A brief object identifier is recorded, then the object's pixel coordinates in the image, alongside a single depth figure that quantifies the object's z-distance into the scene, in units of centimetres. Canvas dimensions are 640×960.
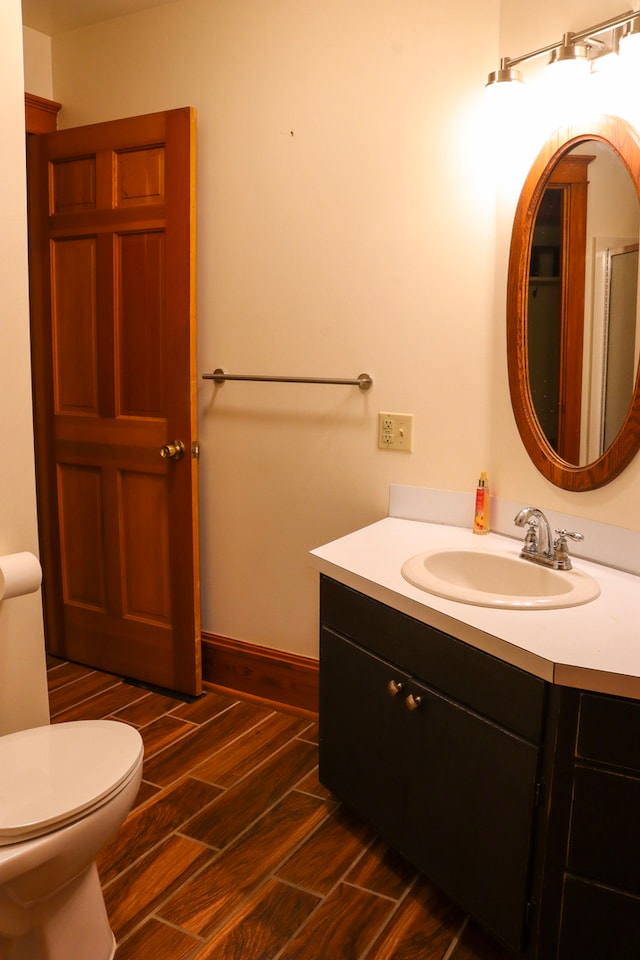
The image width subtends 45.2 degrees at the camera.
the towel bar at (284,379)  247
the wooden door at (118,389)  269
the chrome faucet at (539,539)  192
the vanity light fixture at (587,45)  176
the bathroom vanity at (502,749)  140
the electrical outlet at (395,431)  243
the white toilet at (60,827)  142
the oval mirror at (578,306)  185
